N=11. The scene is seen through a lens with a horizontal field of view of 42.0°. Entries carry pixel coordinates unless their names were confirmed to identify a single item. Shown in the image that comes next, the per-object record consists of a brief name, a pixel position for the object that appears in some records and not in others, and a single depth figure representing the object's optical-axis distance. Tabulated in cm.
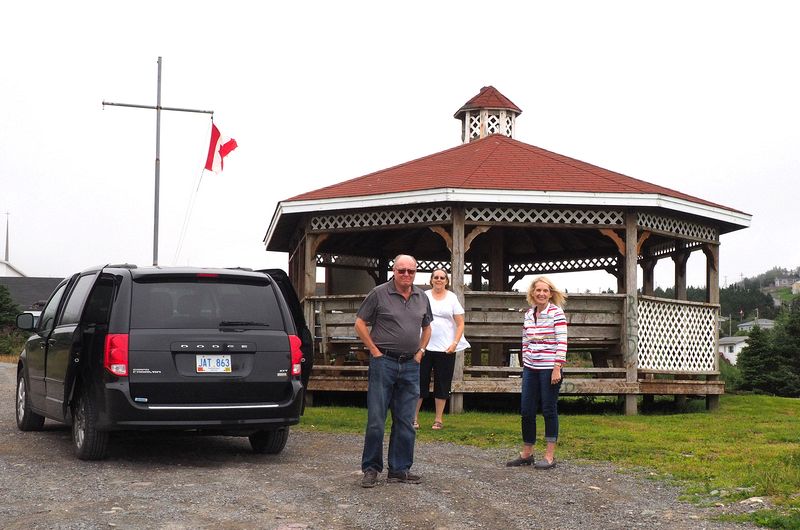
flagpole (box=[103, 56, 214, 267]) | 2180
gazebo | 1543
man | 802
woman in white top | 1163
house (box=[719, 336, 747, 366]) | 11466
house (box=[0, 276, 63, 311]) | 6969
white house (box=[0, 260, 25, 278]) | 8750
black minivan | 852
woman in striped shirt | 899
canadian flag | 2297
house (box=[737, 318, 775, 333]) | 12988
